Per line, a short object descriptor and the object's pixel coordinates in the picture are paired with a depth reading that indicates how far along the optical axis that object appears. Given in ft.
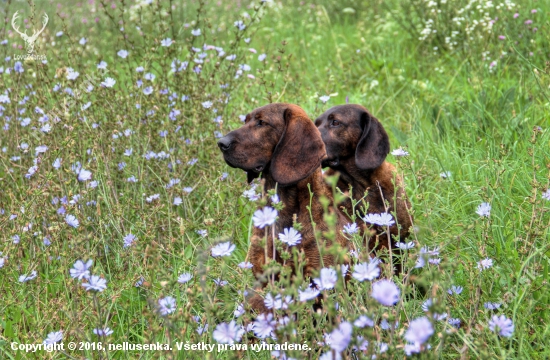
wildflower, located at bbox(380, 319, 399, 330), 6.28
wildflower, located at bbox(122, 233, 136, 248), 8.89
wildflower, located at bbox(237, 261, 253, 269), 6.78
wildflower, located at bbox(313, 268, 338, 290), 5.67
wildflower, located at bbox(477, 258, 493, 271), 6.82
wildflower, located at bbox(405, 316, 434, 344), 4.53
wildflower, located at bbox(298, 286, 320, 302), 5.46
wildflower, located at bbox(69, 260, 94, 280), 6.19
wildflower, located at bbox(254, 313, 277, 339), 5.74
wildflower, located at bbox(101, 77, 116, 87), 12.02
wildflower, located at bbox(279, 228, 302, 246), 6.62
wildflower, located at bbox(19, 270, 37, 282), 8.17
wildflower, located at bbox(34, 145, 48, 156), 10.55
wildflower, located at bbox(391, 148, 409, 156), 8.96
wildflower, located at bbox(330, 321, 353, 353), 4.66
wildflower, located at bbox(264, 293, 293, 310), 5.57
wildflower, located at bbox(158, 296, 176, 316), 6.31
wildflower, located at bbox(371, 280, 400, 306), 4.61
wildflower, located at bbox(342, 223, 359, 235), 7.15
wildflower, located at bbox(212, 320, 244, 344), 5.55
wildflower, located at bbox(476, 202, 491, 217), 7.19
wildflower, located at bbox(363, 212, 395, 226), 7.05
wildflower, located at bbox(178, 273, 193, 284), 6.98
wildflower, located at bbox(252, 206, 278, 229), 6.03
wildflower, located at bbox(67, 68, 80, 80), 12.00
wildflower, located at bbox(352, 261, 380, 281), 5.51
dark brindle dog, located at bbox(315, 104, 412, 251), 11.51
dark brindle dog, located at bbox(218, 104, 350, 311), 9.51
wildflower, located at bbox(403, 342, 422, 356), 4.99
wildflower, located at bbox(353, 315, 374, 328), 5.07
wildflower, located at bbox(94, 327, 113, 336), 6.35
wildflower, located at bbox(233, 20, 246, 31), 14.04
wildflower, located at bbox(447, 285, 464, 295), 7.71
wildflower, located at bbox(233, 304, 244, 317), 6.64
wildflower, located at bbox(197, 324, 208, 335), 7.18
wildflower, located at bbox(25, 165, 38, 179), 10.61
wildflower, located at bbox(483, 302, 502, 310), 7.44
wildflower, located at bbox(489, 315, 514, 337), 5.57
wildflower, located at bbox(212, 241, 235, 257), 5.87
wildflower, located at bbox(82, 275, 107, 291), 5.90
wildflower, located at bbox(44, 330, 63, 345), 6.88
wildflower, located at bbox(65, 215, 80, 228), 8.42
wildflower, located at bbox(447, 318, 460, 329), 7.05
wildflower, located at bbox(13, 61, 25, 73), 13.30
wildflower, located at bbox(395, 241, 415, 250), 7.07
